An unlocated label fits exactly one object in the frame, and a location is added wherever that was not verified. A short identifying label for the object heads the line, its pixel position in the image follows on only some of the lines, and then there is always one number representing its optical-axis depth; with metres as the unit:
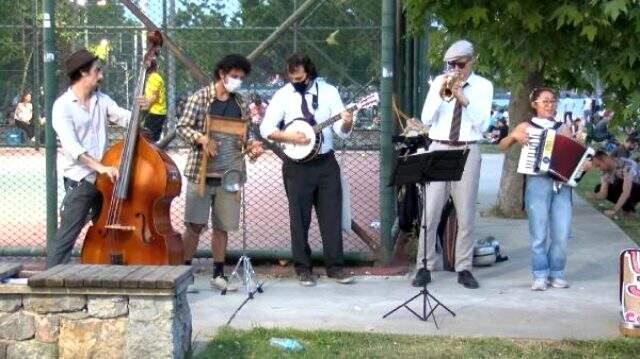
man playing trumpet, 7.36
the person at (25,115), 8.70
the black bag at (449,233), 8.17
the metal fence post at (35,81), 8.54
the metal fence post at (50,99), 7.97
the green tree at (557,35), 4.77
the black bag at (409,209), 8.75
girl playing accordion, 7.61
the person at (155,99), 6.80
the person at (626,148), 14.17
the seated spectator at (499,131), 28.08
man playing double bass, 6.83
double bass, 6.54
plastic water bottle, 5.93
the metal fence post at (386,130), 8.02
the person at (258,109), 8.43
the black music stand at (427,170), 6.79
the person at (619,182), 12.81
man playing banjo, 7.57
